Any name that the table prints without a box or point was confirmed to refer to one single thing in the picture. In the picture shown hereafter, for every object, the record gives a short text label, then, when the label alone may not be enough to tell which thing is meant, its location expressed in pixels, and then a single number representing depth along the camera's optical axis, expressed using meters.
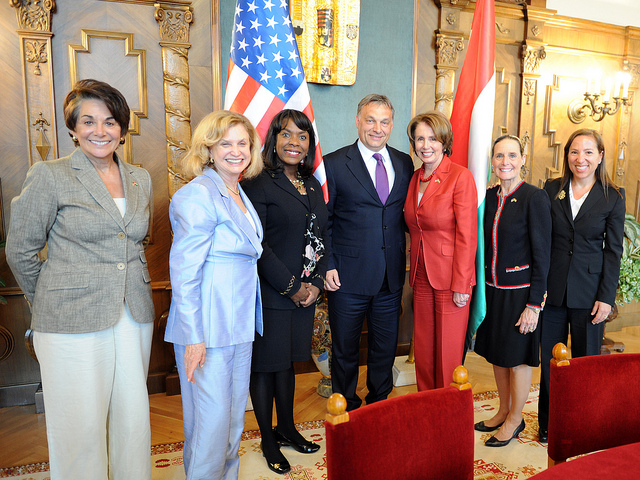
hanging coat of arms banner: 3.40
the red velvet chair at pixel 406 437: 1.11
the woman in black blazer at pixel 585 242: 2.47
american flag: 2.55
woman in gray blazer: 1.67
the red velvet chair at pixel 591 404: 1.39
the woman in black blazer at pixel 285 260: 2.16
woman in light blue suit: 1.75
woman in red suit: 2.39
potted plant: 3.55
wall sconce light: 4.11
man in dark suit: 2.50
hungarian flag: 2.62
